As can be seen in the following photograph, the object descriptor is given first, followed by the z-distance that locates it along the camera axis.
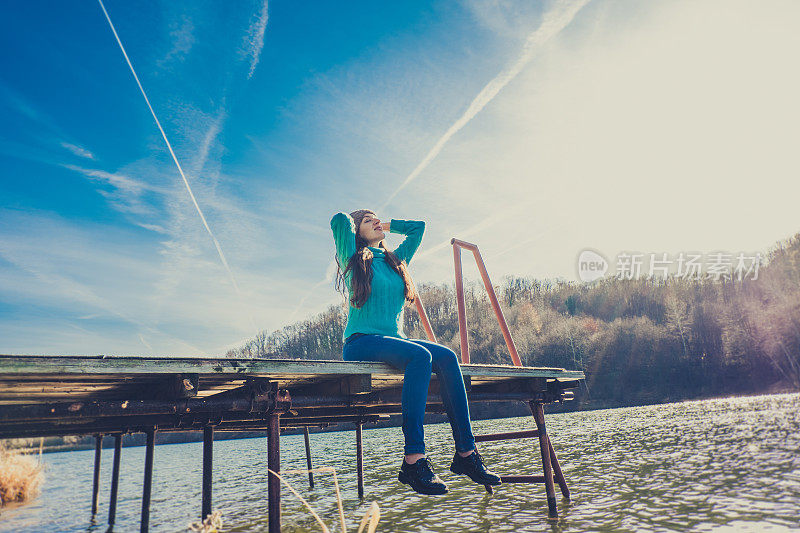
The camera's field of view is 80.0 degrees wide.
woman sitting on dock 3.46
